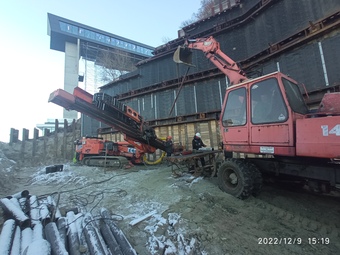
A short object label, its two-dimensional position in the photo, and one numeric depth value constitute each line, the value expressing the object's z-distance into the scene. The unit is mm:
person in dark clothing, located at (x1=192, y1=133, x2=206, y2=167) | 9016
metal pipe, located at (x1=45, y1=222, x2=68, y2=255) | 2487
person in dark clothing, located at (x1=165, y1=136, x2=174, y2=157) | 10789
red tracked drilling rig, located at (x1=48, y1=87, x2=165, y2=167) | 7800
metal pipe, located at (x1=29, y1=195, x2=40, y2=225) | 3465
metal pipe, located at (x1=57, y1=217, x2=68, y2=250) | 2910
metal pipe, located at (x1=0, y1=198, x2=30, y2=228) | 3298
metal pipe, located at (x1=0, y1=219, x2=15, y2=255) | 2568
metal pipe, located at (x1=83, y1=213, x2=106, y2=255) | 2613
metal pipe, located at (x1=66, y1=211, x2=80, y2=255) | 2669
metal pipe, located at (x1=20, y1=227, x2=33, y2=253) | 2692
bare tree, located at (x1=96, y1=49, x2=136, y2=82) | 26864
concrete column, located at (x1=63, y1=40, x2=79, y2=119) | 28641
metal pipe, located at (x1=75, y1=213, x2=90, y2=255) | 2656
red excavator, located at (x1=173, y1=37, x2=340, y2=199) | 3211
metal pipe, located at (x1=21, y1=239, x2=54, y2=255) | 2359
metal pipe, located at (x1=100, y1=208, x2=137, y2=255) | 2653
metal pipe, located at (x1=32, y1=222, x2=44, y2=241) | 2839
